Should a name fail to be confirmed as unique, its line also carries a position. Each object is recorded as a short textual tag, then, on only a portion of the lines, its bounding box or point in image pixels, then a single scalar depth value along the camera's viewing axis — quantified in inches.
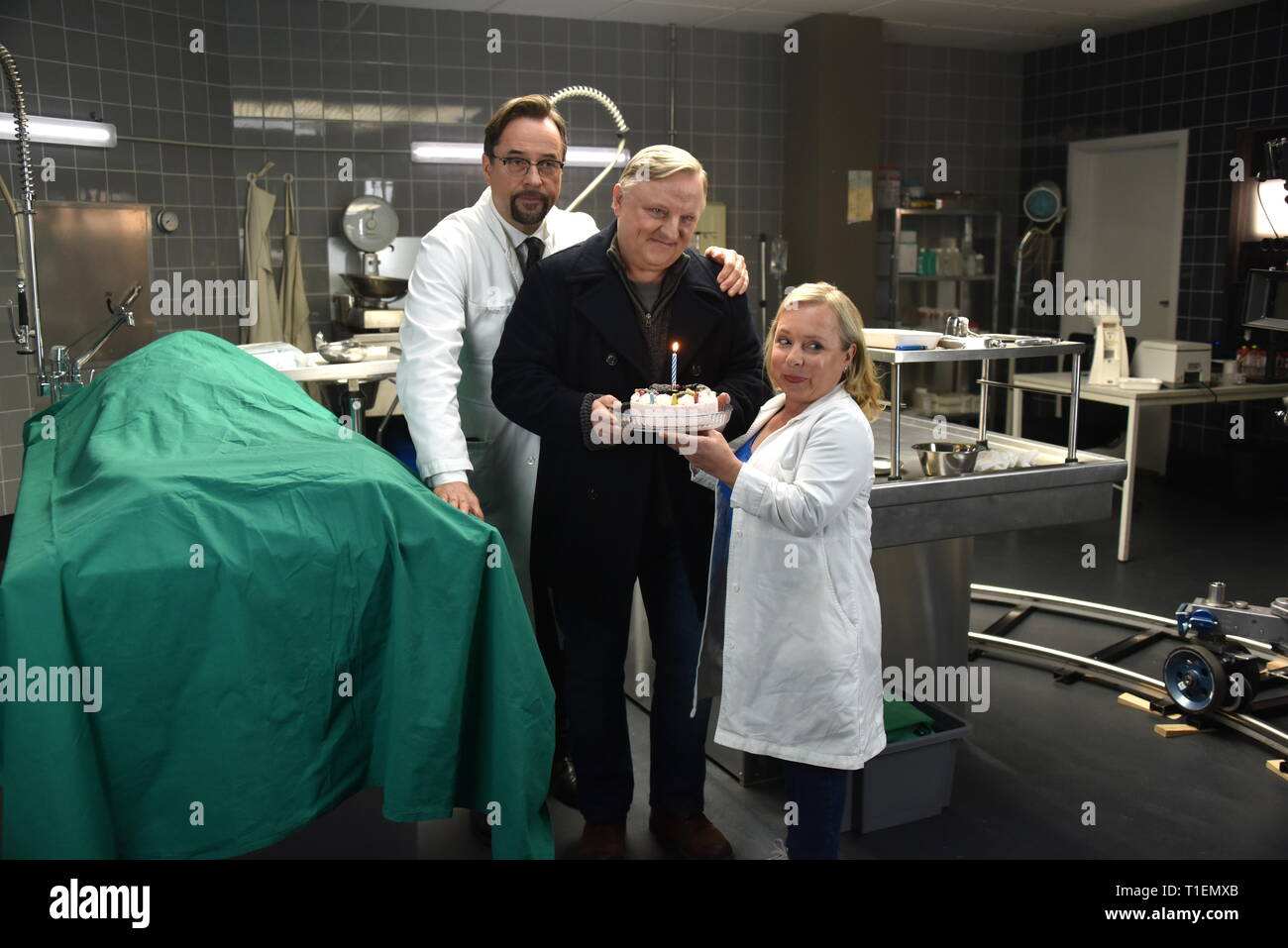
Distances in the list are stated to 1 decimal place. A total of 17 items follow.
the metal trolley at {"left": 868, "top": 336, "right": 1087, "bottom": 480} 100.0
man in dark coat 79.8
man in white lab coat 83.6
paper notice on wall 257.9
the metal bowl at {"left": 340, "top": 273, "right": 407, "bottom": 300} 213.3
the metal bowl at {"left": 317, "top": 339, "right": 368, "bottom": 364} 139.3
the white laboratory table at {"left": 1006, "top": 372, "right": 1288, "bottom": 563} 184.2
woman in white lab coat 74.2
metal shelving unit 268.4
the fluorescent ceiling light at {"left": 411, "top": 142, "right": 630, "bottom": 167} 234.7
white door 255.9
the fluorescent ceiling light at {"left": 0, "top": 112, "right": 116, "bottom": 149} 165.5
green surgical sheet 54.8
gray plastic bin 96.5
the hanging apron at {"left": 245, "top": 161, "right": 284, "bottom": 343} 215.6
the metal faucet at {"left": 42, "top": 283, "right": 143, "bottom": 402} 119.0
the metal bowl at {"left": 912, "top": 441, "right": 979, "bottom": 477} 104.7
